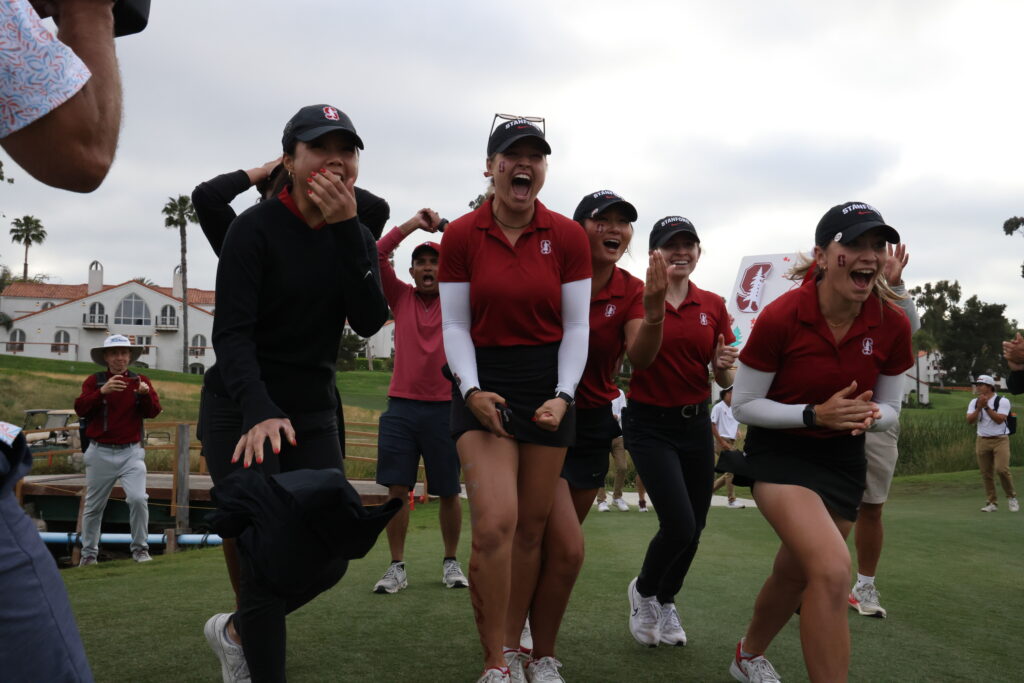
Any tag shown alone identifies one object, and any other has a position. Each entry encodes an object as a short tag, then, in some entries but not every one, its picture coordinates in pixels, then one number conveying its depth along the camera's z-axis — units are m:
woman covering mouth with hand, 3.17
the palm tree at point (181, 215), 68.62
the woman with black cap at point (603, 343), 4.73
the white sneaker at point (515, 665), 4.10
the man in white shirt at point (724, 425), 15.69
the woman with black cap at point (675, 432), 5.07
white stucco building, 85.00
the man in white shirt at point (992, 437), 15.12
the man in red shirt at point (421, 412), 6.90
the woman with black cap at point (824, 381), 3.83
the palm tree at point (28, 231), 96.31
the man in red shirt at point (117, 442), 10.48
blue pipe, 12.95
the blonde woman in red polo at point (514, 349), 3.92
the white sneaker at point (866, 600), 5.87
